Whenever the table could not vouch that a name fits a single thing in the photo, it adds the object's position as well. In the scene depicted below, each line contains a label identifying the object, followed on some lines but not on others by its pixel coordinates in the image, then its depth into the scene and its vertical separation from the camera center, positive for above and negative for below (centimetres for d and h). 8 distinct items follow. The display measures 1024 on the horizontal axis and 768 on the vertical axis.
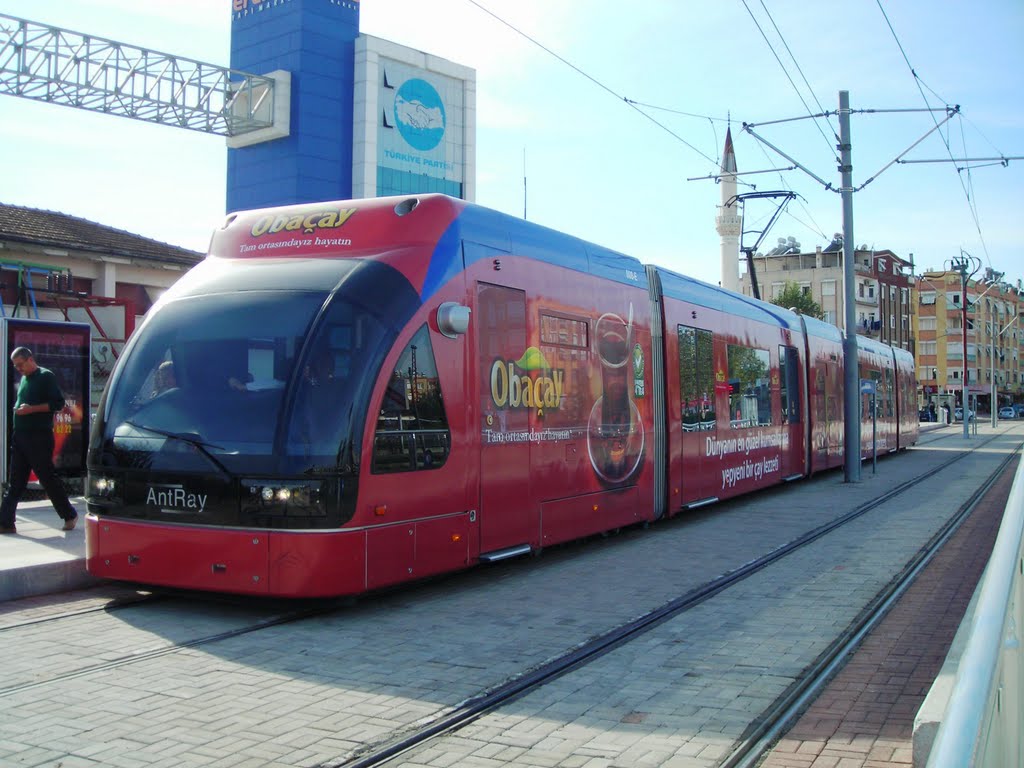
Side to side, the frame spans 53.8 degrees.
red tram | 697 +3
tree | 6781 +770
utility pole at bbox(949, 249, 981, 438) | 5281 +775
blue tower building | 3130 +962
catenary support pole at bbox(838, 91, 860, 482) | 2017 +127
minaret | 5853 +1086
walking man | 944 -16
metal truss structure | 1934 +712
